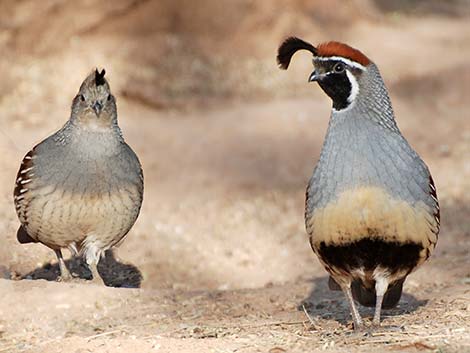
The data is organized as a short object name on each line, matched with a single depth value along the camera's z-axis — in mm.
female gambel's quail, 12586
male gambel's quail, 9953
